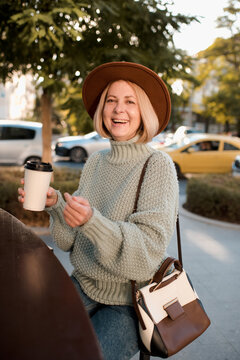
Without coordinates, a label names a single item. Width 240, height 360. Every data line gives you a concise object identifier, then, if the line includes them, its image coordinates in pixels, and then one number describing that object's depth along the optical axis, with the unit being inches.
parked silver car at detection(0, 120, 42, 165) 504.4
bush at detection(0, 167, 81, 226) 222.8
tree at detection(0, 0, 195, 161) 173.3
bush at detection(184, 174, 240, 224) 267.0
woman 60.4
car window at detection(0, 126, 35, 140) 507.5
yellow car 512.1
